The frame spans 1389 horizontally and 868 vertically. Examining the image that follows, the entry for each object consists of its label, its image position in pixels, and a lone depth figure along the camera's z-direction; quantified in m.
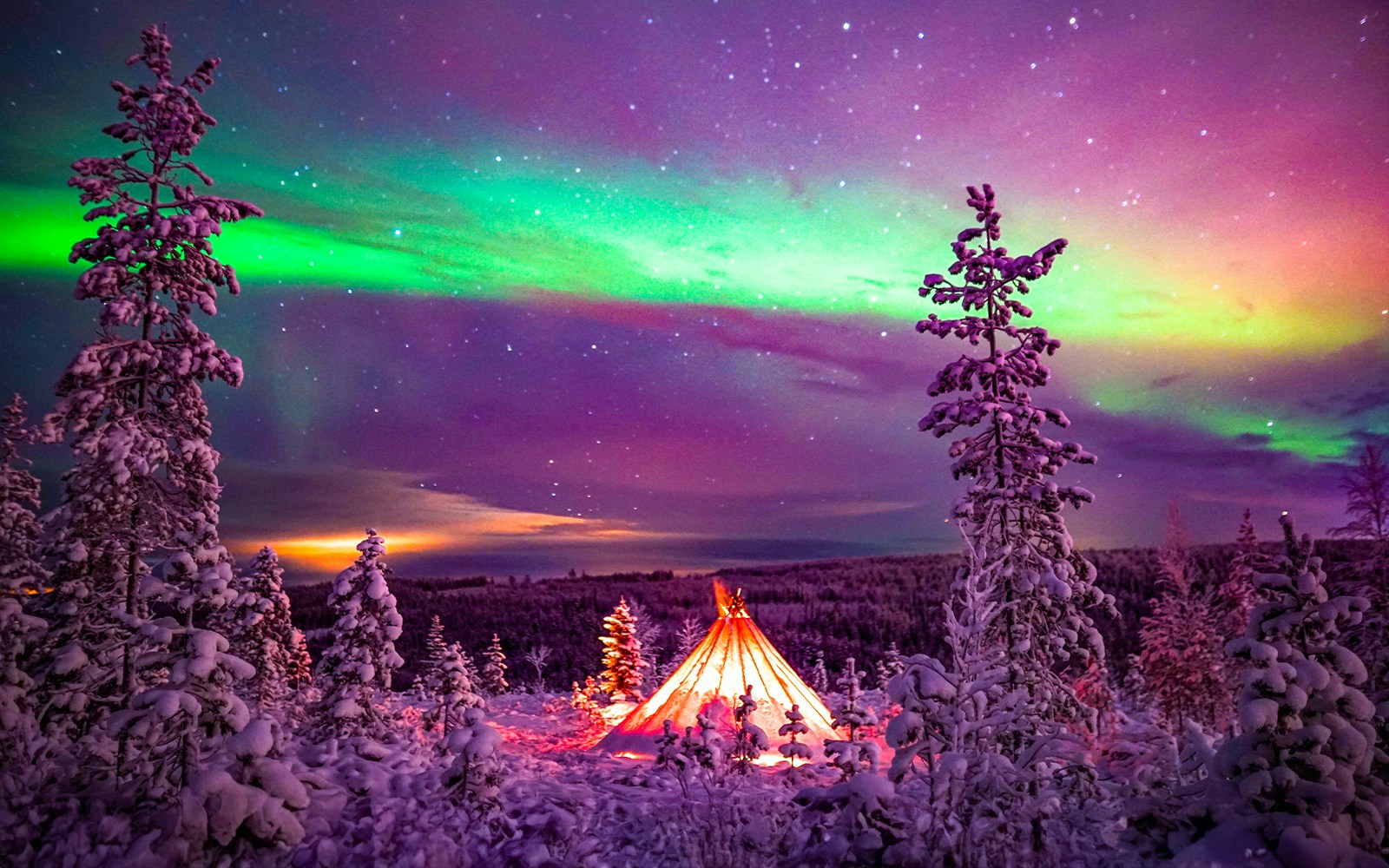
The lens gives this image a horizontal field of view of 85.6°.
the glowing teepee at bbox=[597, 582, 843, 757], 17.34
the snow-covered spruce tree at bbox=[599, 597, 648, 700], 28.89
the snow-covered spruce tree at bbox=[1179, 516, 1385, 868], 6.23
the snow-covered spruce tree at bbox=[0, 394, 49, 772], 10.12
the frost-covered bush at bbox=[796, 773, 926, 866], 7.35
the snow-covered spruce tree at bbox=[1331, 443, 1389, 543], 17.22
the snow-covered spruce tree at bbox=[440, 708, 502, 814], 10.07
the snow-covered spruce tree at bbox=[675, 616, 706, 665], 39.03
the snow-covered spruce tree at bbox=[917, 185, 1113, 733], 12.34
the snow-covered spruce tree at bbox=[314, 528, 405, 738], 13.88
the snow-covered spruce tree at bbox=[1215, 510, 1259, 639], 27.95
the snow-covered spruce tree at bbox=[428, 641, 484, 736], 17.20
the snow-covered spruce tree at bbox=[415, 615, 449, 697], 26.88
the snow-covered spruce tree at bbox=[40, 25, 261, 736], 10.61
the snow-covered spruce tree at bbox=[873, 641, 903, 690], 26.51
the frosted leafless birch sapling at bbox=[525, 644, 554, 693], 37.74
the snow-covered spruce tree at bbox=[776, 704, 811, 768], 13.08
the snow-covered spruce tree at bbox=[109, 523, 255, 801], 8.09
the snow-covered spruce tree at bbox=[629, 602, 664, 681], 37.65
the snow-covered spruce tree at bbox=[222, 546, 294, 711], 22.02
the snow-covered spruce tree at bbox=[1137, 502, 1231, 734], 27.00
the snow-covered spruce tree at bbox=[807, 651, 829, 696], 26.51
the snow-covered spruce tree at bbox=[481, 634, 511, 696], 31.58
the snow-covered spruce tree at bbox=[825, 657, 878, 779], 8.55
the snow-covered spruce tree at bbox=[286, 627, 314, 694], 27.38
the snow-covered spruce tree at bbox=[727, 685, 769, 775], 14.03
